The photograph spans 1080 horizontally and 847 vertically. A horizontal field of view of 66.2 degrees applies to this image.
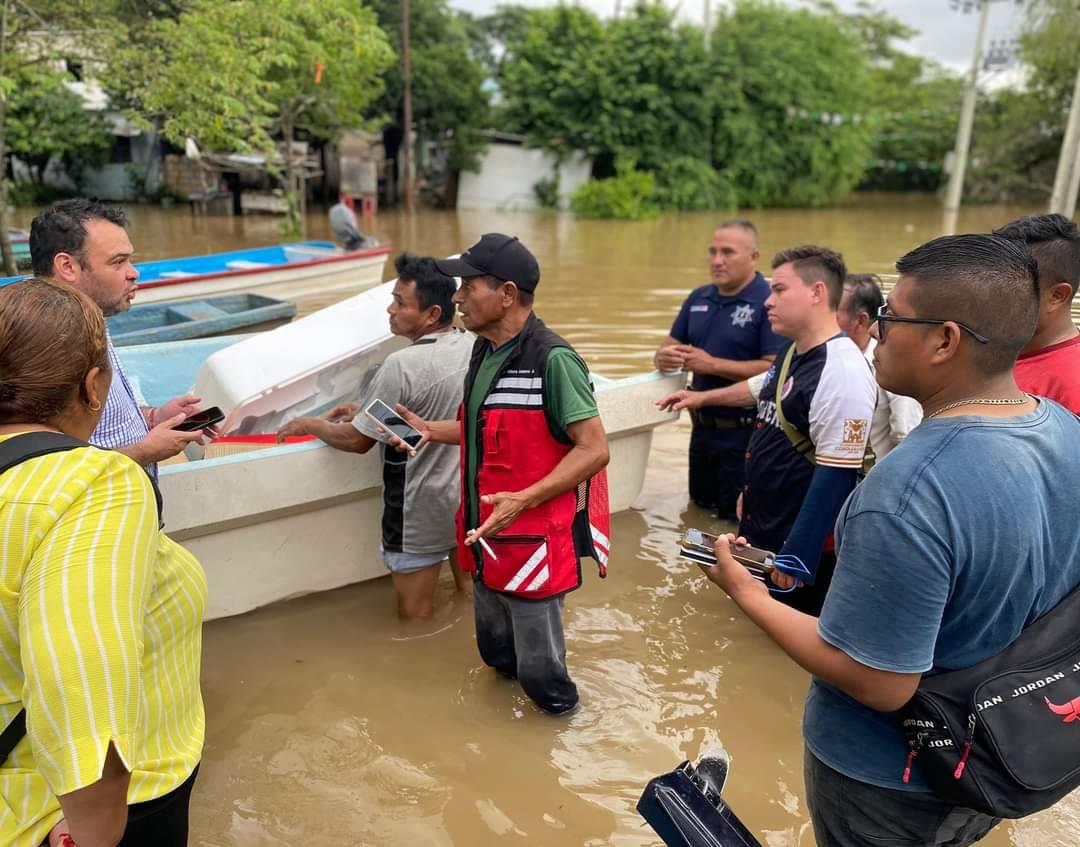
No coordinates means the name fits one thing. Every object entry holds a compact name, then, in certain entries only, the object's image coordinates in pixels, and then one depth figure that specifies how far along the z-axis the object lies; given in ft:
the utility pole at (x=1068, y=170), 52.80
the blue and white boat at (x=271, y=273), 28.07
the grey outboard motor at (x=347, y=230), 38.50
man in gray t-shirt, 11.27
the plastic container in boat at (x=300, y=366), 12.61
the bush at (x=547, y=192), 87.20
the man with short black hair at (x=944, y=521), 4.36
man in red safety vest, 8.95
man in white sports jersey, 10.01
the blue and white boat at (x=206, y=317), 22.57
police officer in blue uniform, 14.73
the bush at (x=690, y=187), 85.35
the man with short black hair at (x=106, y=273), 8.36
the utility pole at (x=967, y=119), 90.22
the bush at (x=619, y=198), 80.69
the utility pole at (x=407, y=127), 71.82
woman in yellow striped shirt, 3.91
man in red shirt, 8.13
